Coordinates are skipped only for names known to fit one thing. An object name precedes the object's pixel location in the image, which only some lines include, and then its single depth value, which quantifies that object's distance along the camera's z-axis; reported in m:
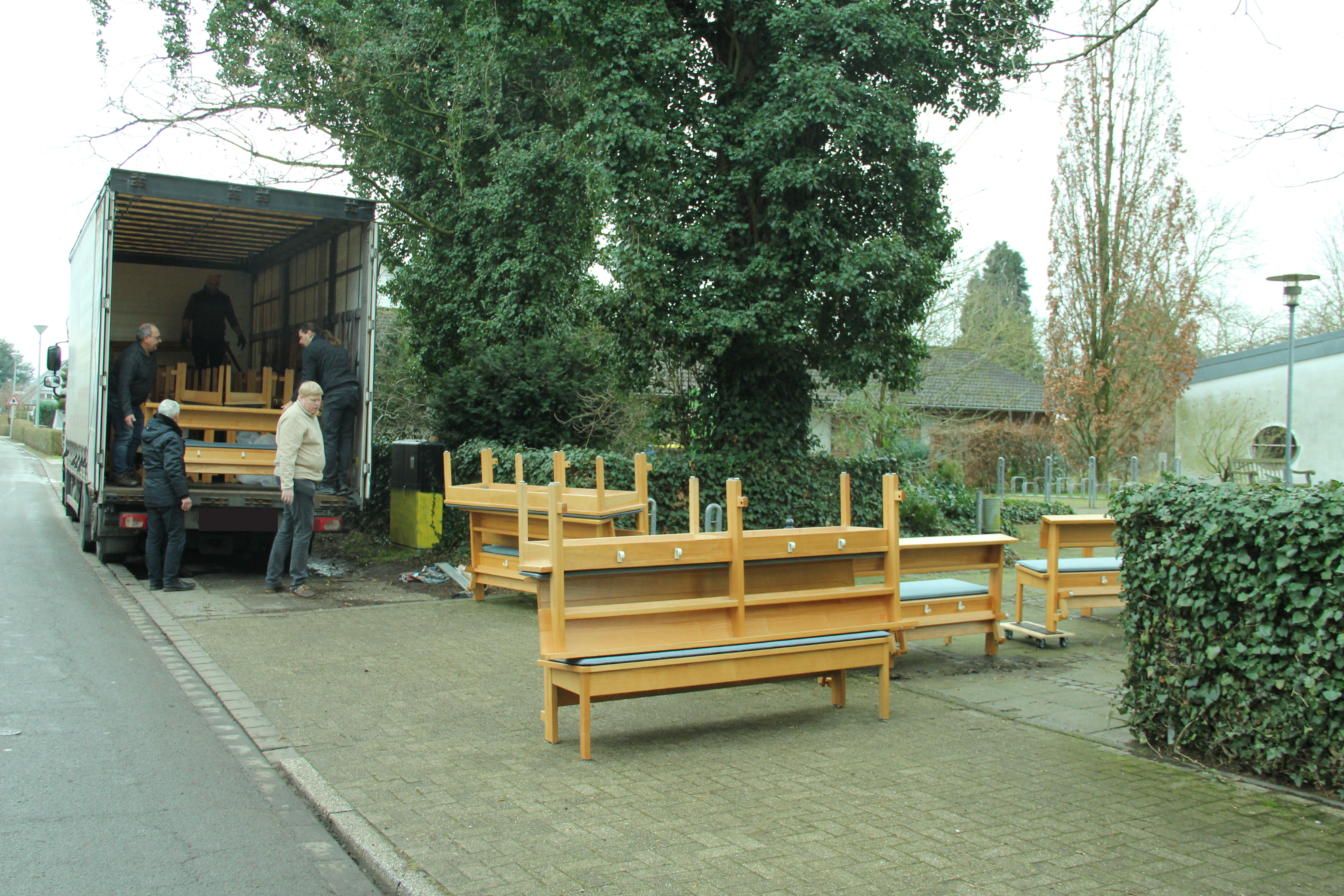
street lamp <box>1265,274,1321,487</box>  18.97
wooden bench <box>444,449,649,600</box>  9.25
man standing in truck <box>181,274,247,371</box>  14.06
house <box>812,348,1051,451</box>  21.14
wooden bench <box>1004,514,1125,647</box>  8.30
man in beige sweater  9.83
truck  10.54
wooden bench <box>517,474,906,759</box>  5.20
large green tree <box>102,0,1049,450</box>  12.16
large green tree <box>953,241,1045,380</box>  27.09
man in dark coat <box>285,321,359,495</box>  11.11
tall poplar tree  27.77
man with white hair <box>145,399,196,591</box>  9.87
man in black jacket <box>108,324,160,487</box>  11.13
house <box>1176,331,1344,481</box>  24.34
